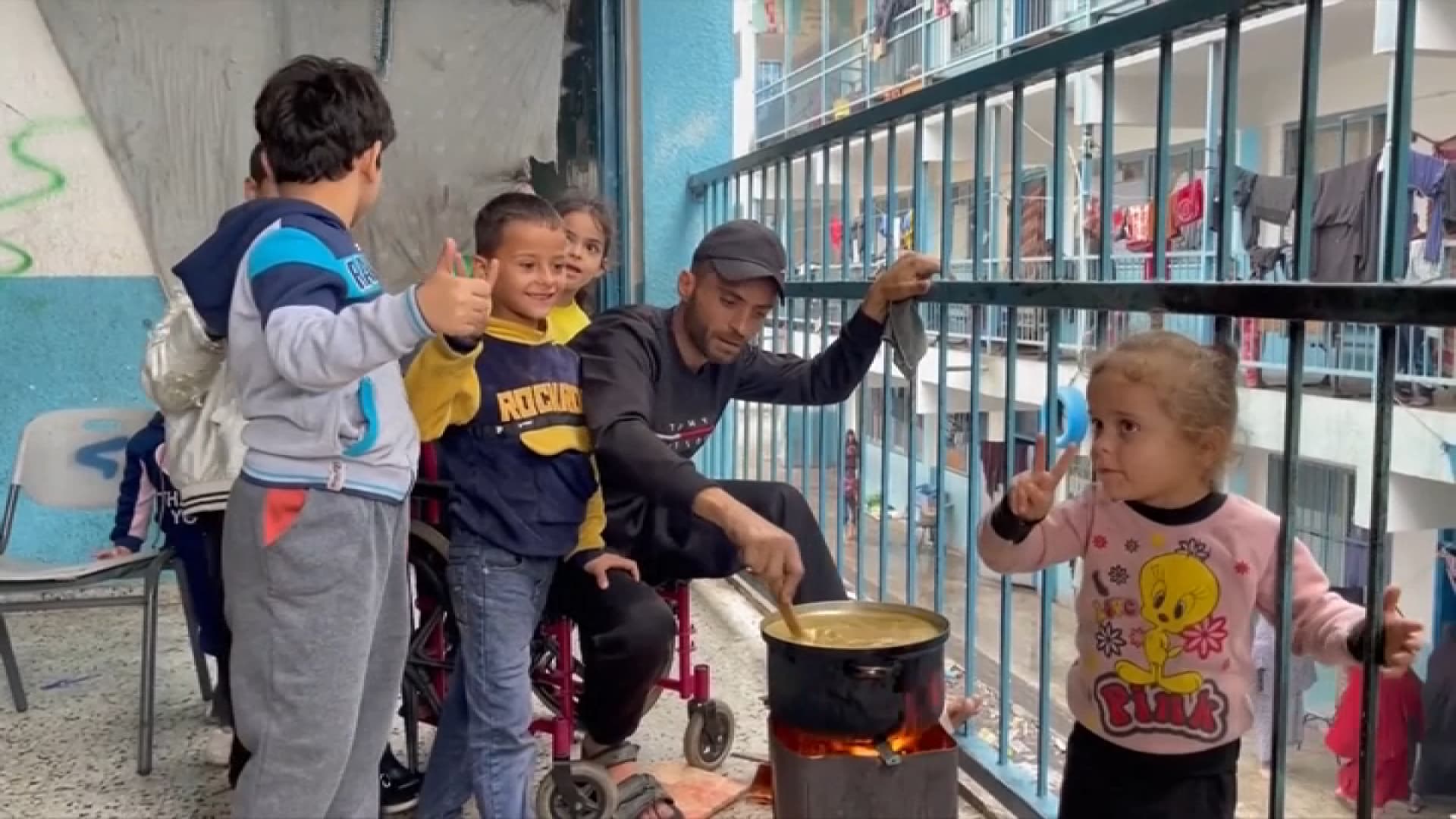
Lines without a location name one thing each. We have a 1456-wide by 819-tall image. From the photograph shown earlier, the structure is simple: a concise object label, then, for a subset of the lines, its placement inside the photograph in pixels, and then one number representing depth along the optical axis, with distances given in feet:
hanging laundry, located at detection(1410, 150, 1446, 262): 20.86
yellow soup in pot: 6.05
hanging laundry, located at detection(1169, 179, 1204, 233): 17.81
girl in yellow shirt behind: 8.75
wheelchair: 7.56
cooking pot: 5.57
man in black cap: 7.14
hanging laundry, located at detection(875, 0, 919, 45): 47.80
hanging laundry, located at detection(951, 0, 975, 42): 42.52
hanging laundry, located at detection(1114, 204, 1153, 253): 22.11
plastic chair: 10.71
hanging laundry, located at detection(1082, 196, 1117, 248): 23.34
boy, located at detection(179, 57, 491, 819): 5.85
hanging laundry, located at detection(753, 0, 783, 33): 68.74
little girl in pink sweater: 5.39
